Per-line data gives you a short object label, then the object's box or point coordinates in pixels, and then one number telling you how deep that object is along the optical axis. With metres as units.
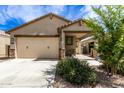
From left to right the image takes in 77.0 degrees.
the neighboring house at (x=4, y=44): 10.73
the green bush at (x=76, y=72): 3.73
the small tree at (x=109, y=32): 4.30
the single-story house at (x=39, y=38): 8.58
